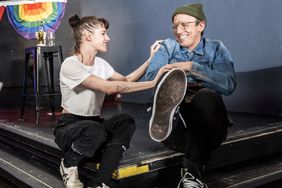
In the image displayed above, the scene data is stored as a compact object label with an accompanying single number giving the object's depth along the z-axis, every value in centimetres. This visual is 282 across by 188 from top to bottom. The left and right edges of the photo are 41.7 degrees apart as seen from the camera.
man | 151
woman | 160
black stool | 306
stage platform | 177
